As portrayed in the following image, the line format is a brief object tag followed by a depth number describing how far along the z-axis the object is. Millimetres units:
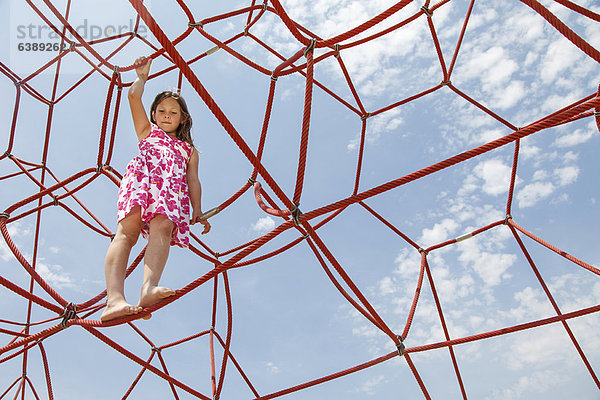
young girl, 2988
